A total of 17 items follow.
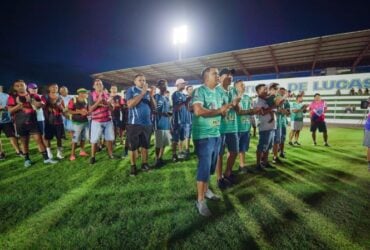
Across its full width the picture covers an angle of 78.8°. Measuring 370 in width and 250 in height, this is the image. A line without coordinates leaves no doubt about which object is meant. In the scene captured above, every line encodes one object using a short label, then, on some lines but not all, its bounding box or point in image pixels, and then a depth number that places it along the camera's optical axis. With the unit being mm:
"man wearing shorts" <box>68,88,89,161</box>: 7125
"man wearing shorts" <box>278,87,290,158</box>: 6680
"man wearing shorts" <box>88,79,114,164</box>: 6523
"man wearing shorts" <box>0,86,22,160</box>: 7219
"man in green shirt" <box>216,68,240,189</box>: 4492
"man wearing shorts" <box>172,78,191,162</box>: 6867
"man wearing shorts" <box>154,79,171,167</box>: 6469
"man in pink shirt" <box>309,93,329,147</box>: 9576
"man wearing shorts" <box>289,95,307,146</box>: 9797
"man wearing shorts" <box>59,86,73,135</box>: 8139
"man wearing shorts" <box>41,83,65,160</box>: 7430
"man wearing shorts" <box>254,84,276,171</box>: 5820
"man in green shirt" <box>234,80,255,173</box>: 5609
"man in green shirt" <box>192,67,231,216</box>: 3458
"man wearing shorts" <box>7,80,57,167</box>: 6246
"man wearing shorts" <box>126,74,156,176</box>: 5340
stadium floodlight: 28328
